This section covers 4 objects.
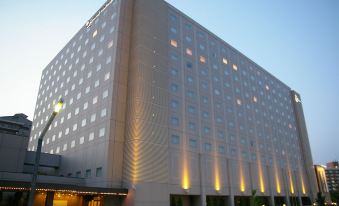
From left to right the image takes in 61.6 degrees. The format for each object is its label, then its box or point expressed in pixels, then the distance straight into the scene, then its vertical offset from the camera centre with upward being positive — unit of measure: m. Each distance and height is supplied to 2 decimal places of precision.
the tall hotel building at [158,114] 38.06 +14.16
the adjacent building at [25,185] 29.78 +1.92
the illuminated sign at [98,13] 50.41 +33.31
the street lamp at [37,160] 11.93 +1.91
